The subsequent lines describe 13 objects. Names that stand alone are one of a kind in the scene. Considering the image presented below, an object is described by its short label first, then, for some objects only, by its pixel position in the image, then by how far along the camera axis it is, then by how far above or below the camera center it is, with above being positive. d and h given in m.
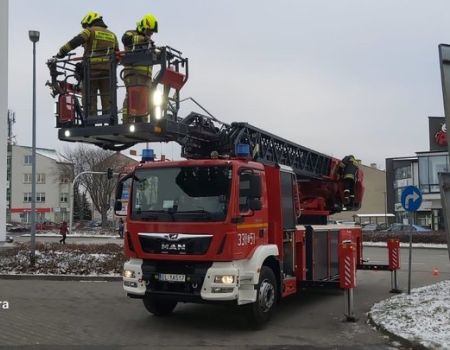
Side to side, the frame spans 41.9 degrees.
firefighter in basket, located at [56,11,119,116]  9.20 +2.42
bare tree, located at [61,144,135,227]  66.88 +3.78
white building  95.44 +3.28
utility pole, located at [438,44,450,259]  9.98 +1.79
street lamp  16.69 +1.80
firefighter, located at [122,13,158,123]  8.80 +2.49
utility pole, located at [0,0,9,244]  22.59 +4.07
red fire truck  8.90 +0.02
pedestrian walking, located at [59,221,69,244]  33.75 -1.20
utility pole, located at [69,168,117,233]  11.14 +0.70
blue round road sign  13.15 +0.19
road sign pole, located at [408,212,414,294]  12.49 -1.63
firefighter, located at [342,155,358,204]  14.99 +0.76
